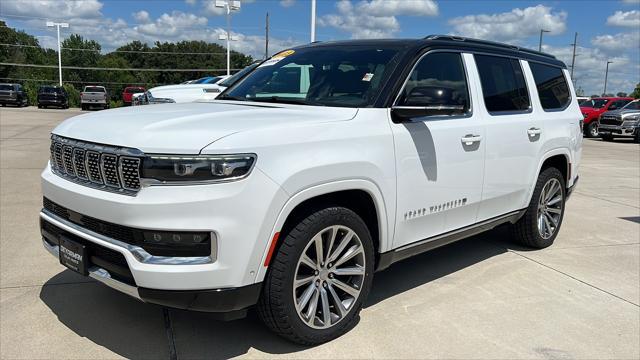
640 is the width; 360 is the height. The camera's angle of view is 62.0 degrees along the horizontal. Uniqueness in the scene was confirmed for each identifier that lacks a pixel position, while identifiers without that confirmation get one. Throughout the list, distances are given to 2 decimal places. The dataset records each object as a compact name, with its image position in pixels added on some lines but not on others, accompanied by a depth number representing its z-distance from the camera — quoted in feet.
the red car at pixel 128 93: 132.16
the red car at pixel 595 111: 80.94
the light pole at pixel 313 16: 62.69
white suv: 8.93
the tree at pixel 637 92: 224.37
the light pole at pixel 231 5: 98.40
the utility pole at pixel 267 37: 200.03
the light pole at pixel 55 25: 159.09
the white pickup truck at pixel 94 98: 118.73
